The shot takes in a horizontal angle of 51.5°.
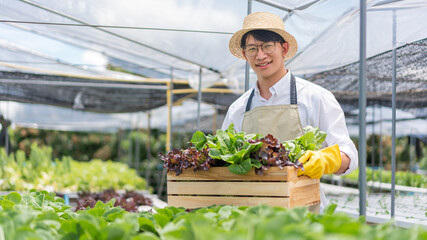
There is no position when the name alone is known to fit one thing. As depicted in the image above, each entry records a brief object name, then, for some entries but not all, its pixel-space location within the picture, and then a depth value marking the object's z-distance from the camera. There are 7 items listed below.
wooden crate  1.60
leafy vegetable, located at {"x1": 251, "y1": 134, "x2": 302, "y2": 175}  1.60
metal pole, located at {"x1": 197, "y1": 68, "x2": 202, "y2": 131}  5.33
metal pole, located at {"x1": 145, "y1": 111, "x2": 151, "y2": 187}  9.65
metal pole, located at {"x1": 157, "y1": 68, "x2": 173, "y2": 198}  7.28
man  2.27
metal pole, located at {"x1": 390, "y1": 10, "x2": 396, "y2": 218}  4.04
